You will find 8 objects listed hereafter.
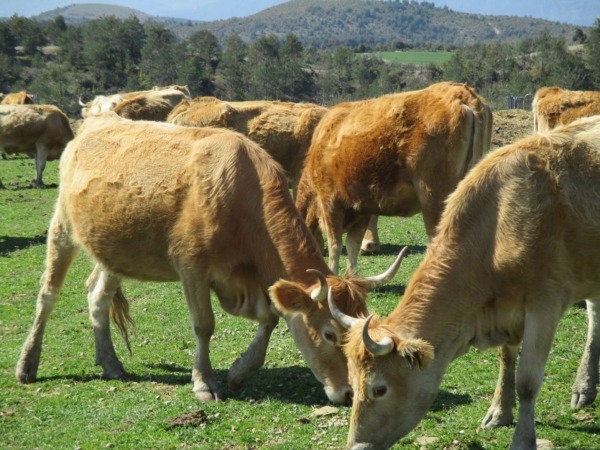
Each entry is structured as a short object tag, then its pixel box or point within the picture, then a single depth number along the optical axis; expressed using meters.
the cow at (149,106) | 22.61
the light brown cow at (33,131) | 27.44
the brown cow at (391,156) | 10.98
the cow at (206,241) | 7.48
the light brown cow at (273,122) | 17.83
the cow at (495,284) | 6.30
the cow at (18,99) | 35.06
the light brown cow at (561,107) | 15.59
